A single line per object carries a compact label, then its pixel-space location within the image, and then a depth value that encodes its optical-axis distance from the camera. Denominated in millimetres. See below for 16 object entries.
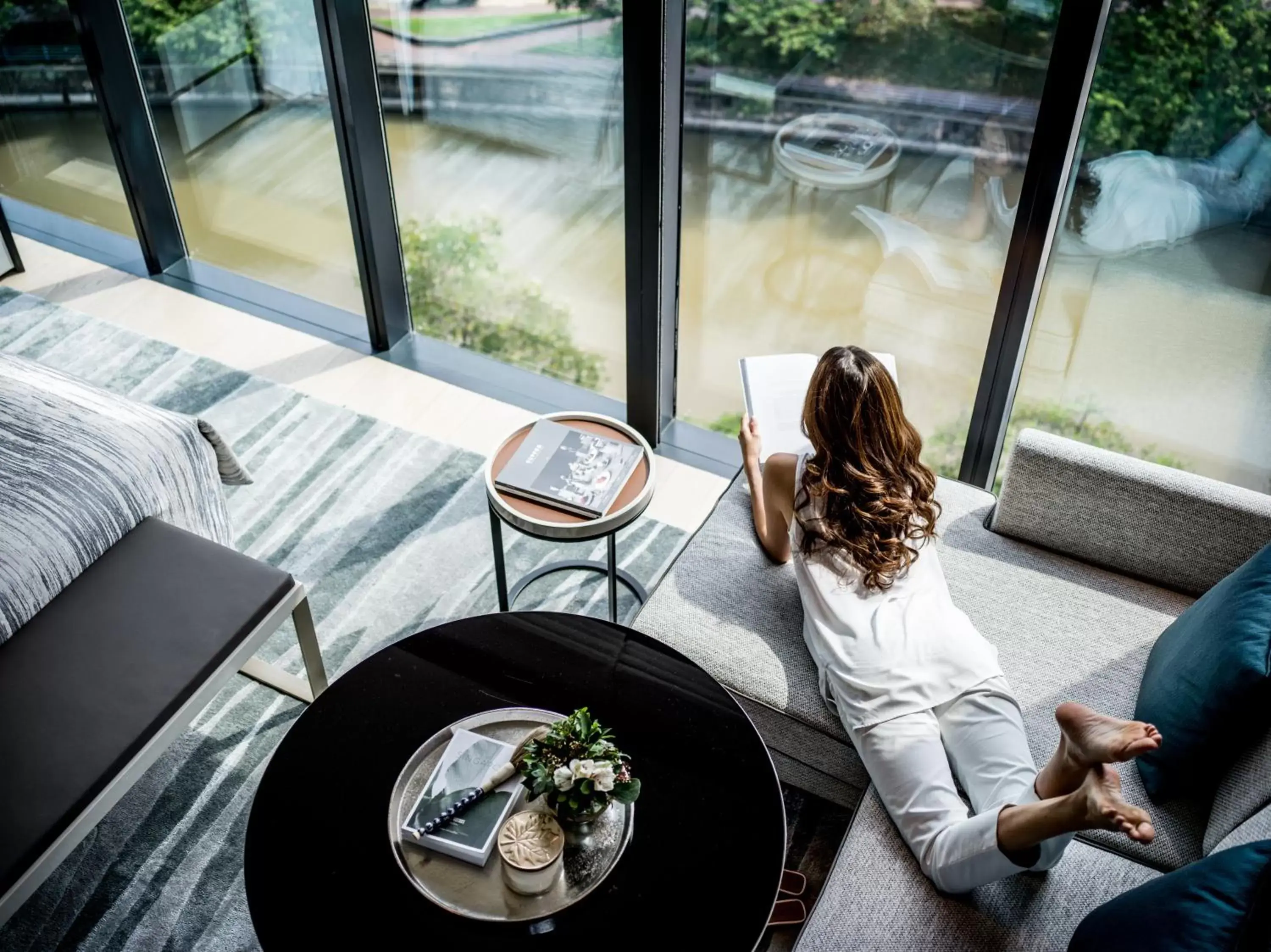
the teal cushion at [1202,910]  1555
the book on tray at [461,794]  1908
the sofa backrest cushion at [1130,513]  2404
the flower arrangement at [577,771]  1815
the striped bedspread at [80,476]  2430
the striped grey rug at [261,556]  2379
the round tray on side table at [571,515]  2512
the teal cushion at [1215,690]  1968
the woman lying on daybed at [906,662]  1877
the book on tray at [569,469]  2566
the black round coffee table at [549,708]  1807
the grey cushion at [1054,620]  2295
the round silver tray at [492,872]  1843
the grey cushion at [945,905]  1895
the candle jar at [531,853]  1828
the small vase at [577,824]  1848
